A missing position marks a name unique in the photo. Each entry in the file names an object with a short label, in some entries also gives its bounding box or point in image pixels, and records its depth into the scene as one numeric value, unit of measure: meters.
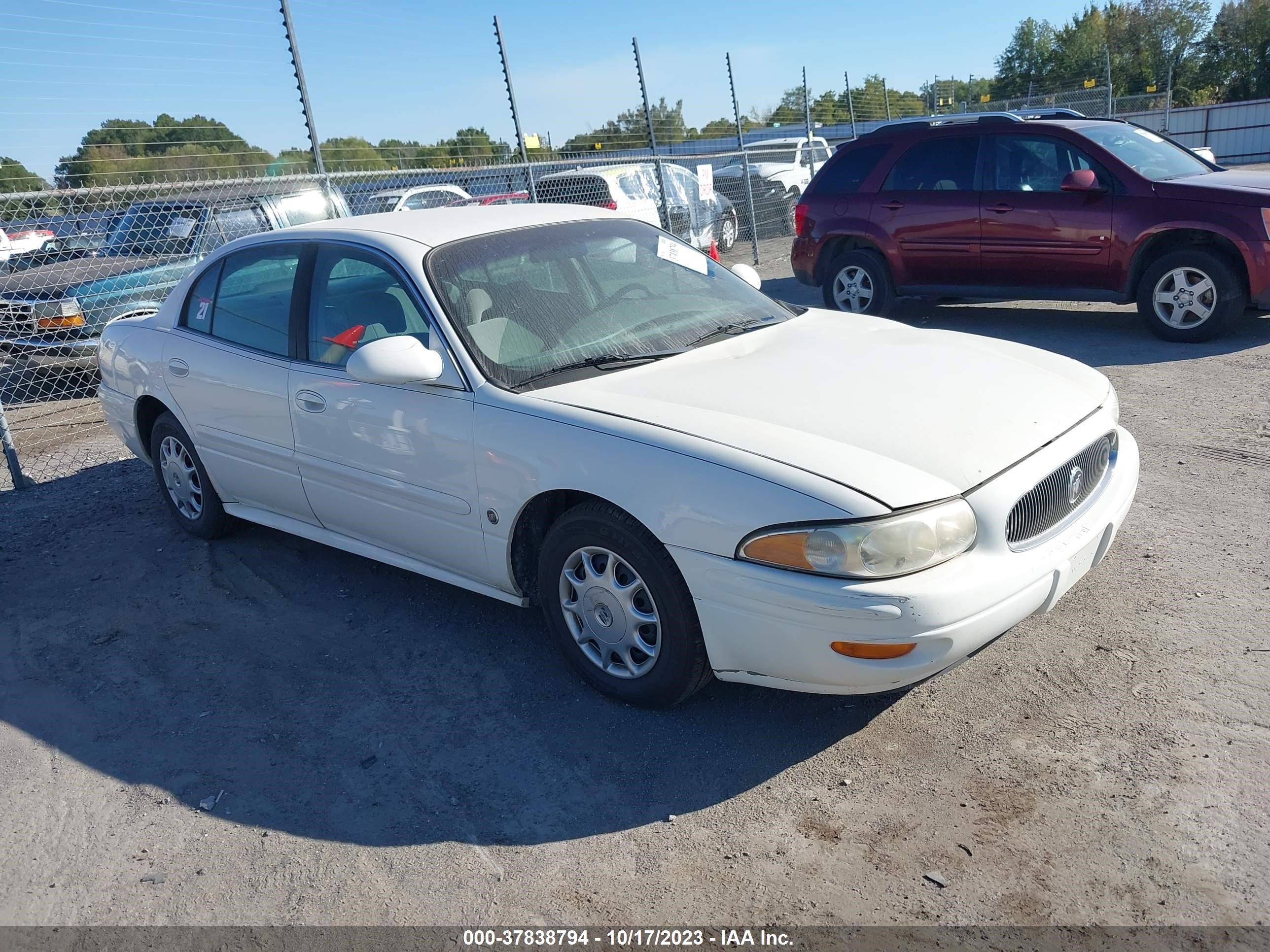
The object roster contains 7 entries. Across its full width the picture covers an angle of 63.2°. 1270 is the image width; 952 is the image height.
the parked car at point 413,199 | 13.20
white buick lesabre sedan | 2.94
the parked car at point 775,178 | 17.55
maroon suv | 7.55
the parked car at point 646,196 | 13.37
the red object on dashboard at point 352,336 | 4.18
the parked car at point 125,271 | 9.77
